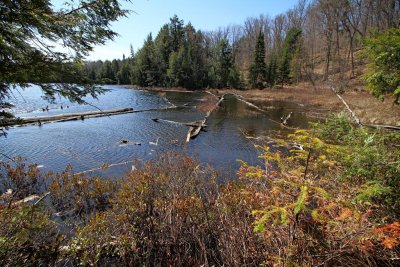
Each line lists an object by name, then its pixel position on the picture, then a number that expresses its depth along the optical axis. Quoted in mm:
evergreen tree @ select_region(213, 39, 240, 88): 68062
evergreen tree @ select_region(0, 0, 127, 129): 4203
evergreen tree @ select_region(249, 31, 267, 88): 62625
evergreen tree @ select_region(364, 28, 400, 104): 5687
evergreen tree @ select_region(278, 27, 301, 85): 58306
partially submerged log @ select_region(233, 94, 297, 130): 26759
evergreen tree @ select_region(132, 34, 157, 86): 74625
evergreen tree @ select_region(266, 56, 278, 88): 62275
